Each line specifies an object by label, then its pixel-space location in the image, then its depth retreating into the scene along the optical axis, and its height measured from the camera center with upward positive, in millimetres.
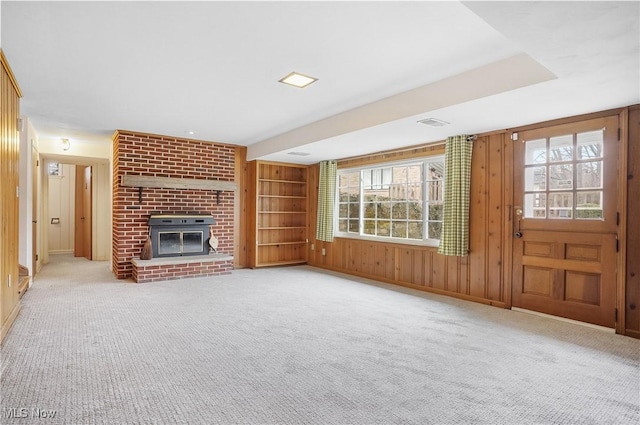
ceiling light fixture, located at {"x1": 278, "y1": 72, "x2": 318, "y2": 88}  3309 +1258
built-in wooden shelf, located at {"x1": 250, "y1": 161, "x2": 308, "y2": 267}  6957 -136
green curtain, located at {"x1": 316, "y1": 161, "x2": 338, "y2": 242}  6805 +193
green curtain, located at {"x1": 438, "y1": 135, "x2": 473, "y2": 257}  4578 +177
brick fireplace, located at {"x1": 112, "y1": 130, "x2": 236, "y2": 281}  5676 +250
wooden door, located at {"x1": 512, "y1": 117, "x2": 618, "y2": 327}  3469 -126
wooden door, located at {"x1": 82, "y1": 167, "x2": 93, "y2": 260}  8055 -219
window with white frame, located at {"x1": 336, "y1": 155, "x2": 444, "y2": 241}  5207 +135
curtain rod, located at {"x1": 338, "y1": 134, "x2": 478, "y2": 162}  4555 +932
